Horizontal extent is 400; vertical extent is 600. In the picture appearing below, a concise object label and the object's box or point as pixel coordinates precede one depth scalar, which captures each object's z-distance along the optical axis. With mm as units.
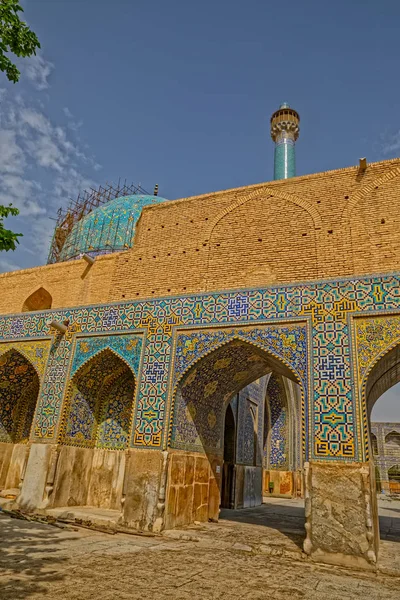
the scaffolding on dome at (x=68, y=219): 21625
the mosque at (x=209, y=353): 6355
